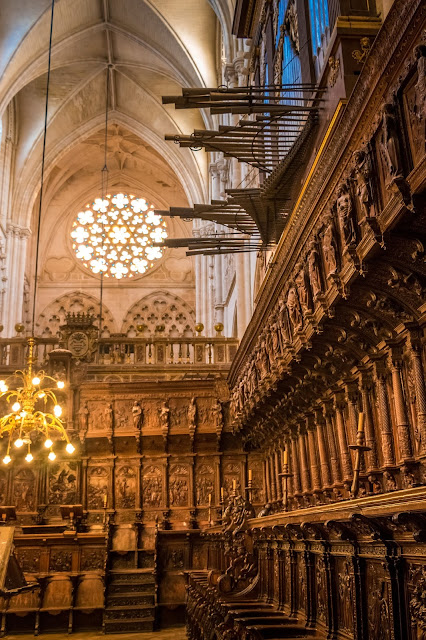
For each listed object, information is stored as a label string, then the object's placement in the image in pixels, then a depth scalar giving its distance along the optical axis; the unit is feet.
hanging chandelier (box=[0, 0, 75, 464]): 39.40
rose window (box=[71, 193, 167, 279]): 100.37
